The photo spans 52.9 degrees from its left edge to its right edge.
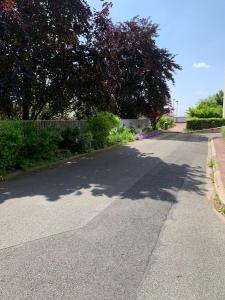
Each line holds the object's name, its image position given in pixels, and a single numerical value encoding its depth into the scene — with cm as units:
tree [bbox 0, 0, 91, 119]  752
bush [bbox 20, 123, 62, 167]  685
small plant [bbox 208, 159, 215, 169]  782
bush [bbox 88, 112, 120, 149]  1040
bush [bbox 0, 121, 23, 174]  597
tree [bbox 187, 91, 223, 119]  2642
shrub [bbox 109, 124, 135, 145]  1259
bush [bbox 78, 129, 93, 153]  914
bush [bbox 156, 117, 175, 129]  2476
